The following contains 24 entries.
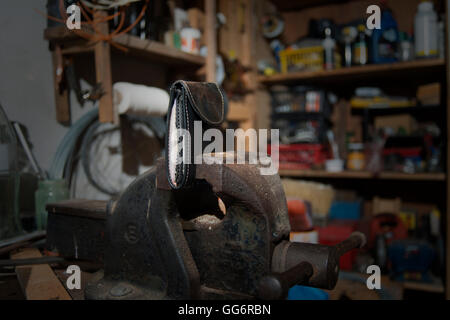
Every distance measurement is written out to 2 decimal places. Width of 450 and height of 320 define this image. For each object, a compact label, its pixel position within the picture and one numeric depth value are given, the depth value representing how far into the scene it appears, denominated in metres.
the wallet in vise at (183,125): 0.73
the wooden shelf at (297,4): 2.71
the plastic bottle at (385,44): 2.18
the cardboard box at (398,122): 2.26
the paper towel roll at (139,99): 1.34
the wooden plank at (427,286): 2.00
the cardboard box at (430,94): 2.16
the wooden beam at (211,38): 1.85
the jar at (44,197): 1.21
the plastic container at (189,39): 1.77
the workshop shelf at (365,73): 2.07
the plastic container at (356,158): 2.31
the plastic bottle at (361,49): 2.25
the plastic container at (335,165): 2.34
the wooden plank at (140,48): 1.25
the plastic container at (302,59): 2.38
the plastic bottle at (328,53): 2.31
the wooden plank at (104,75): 1.28
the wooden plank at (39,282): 0.84
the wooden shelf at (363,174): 2.05
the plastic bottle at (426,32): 2.07
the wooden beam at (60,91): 1.31
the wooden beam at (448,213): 1.92
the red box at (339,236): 2.04
